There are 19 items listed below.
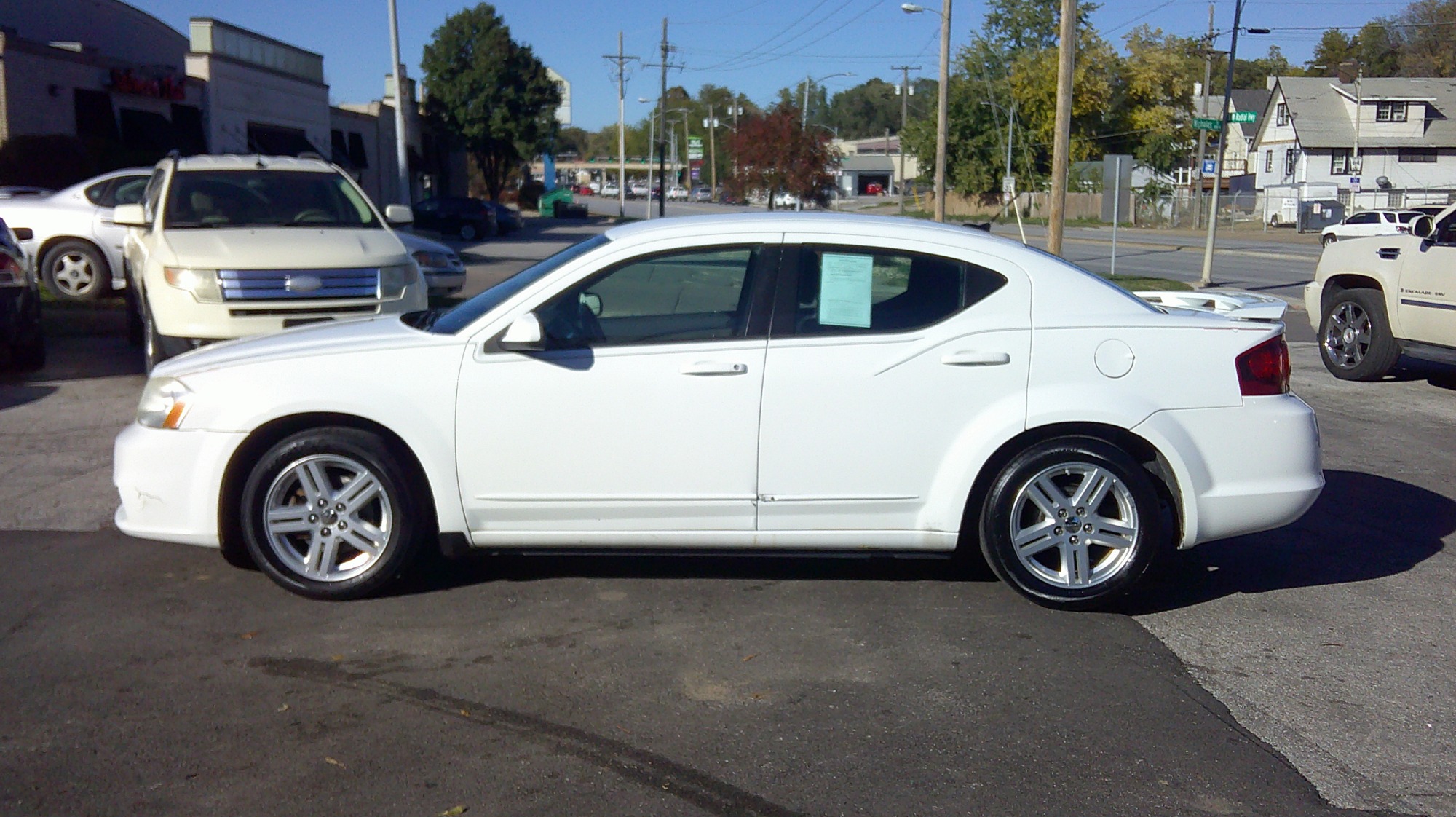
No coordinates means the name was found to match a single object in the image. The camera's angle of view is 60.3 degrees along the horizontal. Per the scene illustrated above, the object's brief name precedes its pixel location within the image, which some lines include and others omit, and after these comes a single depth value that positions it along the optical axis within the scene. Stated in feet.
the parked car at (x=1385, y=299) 36.17
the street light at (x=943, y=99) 101.91
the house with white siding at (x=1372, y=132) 222.07
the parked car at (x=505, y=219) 145.59
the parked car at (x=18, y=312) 34.17
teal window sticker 17.48
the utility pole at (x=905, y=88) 232.12
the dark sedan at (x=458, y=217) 138.82
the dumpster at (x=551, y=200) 205.77
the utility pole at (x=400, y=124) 102.63
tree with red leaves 118.32
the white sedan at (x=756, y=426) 17.08
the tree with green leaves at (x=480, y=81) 183.32
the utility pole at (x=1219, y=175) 78.23
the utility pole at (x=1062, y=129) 67.10
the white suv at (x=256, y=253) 30.40
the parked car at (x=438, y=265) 57.77
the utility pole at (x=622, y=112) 203.82
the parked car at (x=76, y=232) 50.44
